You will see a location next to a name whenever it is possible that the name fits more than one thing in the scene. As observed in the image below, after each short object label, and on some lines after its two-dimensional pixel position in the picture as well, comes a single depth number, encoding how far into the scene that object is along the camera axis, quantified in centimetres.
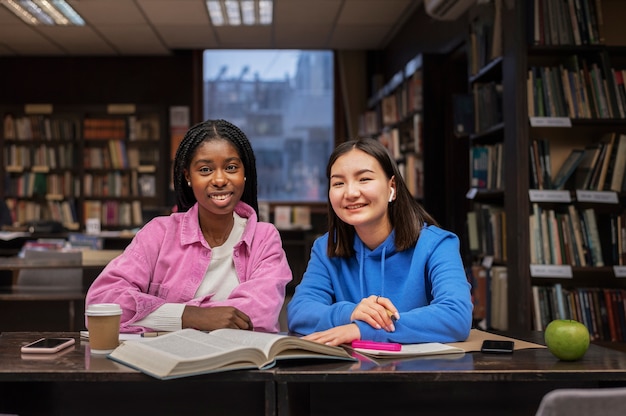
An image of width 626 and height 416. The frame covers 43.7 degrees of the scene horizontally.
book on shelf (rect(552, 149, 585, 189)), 381
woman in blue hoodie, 177
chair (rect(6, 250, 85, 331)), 368
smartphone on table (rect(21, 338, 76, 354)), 147
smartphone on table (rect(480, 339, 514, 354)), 150
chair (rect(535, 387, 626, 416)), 100
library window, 944
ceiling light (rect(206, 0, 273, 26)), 689
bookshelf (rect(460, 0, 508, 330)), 421
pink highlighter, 148
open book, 124
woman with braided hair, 184
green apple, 143
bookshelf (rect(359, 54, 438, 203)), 612
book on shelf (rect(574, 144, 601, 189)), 379
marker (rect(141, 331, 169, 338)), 169
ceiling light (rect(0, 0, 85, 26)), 678
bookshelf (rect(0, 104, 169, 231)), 888
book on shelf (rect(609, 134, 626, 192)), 375
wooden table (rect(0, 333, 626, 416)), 130
